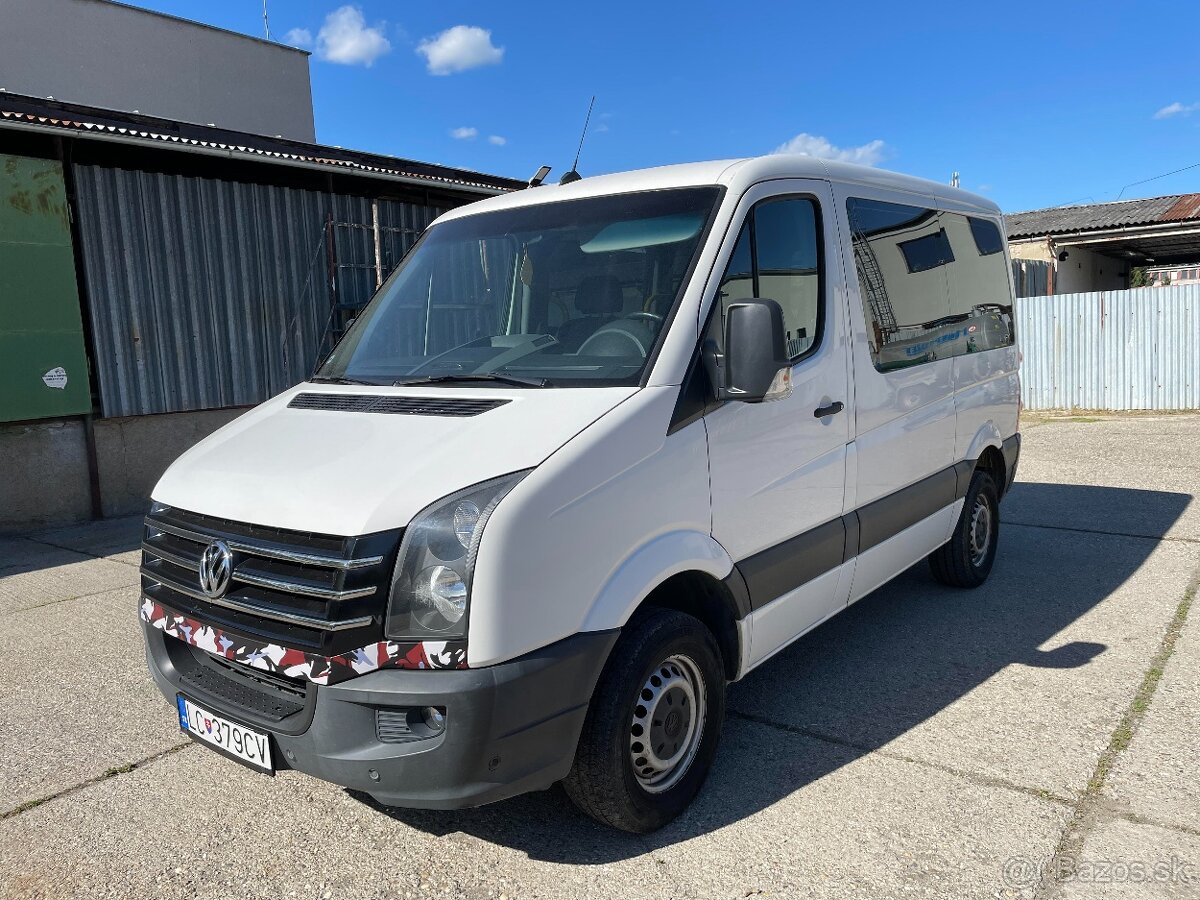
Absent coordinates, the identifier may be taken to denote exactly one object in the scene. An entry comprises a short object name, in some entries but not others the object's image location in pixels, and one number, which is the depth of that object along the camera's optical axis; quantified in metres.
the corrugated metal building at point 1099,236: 17.75
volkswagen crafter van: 2.36
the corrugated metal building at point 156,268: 7.75
